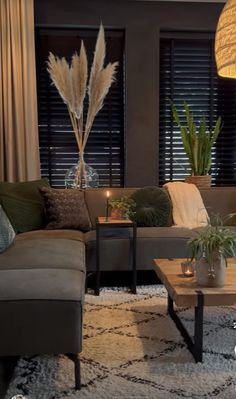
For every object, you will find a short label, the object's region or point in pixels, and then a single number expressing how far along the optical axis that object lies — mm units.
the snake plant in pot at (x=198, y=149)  4008
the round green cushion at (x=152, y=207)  3490
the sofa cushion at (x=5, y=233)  2533
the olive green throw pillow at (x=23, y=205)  3377
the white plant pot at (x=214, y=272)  2016
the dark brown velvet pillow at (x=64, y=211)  3396
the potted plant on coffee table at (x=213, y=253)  2000
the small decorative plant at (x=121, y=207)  3227
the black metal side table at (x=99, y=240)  3004
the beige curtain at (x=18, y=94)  3986
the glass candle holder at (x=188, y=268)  2232
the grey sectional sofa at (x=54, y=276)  1676
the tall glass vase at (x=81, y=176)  4031
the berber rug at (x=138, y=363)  1706
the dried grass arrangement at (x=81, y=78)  3912
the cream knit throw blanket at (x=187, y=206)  3658
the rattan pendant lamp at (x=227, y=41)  2168
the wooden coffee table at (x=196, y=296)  1900
